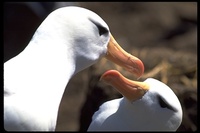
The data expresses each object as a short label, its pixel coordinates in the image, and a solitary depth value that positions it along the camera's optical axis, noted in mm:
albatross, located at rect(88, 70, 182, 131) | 8008
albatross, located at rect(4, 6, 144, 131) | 7016
